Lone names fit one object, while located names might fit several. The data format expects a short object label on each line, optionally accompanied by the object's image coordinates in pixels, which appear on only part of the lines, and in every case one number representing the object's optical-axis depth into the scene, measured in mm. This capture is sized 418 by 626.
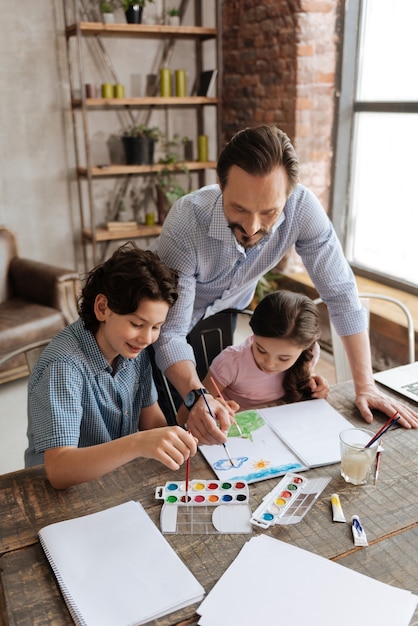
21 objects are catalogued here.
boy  1141
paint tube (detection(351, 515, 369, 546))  1022
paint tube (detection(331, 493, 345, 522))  1081
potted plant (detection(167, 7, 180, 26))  3980
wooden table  918
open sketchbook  1236
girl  1570
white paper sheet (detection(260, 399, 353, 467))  1286
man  1375
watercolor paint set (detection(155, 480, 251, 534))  1062
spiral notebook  880
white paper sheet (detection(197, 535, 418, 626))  872
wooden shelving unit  3789
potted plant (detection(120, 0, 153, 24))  3790
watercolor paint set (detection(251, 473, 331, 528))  1078
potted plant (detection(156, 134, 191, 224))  4191
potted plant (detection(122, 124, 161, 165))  4051
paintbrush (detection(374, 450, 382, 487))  1217
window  3158
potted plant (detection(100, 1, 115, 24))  3766
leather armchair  3164
